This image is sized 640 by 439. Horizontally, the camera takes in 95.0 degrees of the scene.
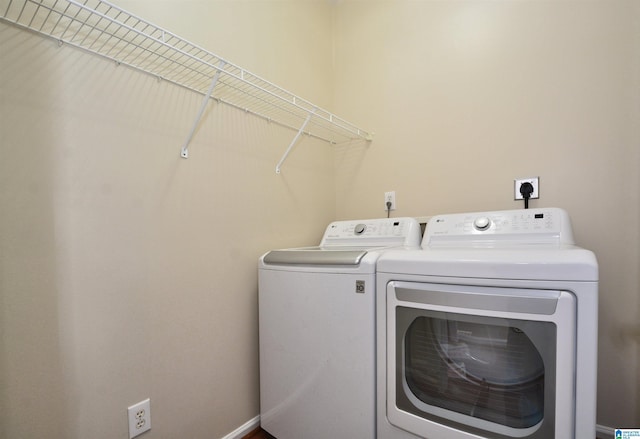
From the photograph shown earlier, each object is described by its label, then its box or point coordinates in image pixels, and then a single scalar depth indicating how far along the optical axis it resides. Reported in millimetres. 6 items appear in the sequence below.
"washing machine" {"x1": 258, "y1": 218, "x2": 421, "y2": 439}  1056
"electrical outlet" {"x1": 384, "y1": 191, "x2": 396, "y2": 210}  1870
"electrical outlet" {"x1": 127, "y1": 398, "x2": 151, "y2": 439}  1027
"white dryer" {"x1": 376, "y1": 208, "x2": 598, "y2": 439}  746
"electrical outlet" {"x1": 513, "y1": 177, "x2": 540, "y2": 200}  1432
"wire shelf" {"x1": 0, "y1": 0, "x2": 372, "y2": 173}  851
